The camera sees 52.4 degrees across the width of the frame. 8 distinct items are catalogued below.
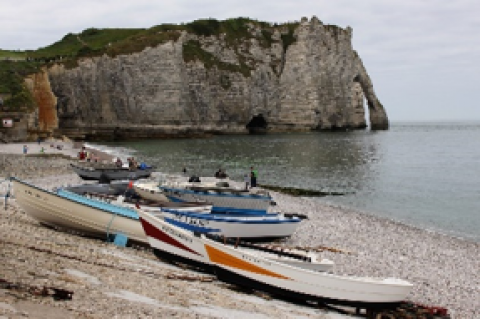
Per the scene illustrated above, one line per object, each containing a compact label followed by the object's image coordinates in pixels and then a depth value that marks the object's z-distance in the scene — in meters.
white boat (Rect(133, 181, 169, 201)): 26.34
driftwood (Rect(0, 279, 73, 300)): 9.41
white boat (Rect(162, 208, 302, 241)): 19.62
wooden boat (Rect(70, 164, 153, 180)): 37.28
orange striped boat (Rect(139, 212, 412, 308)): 13.34
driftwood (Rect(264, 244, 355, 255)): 20.53
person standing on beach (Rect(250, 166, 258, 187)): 36.22
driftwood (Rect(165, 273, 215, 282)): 13.80
